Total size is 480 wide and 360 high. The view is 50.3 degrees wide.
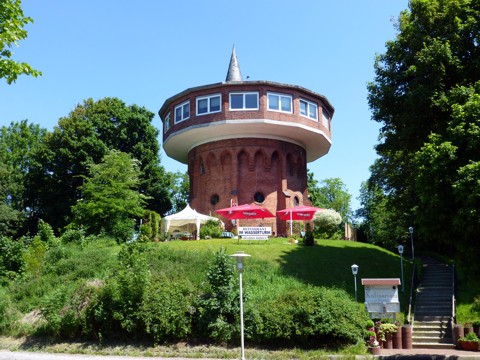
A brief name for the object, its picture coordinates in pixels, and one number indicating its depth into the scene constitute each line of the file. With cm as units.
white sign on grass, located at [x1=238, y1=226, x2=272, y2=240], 2617
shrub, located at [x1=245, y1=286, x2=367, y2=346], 1717
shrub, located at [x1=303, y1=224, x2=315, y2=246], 2947
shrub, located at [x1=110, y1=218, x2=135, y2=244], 3216
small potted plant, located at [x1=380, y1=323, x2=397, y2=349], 1841
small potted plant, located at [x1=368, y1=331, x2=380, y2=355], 1695
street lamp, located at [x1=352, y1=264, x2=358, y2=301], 2048
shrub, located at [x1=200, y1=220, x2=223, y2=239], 3328
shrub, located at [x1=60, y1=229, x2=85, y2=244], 2909
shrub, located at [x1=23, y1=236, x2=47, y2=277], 2434
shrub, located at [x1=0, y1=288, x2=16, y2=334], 1969
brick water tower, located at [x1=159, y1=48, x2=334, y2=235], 3691
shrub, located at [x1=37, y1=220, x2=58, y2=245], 2844
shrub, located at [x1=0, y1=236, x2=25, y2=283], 2481
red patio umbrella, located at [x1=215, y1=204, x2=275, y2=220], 3169
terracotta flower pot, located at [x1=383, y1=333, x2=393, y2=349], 1836
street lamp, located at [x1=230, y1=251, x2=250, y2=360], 1611
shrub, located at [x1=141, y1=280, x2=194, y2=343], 1758
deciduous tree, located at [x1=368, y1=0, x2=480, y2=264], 1688
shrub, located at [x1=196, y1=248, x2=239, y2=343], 1750
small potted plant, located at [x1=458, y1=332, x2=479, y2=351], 1791
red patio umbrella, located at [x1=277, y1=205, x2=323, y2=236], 3372
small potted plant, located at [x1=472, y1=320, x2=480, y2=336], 1879
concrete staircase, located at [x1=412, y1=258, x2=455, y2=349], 1941
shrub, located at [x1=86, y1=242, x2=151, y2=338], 1798
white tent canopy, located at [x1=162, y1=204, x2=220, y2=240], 3334
